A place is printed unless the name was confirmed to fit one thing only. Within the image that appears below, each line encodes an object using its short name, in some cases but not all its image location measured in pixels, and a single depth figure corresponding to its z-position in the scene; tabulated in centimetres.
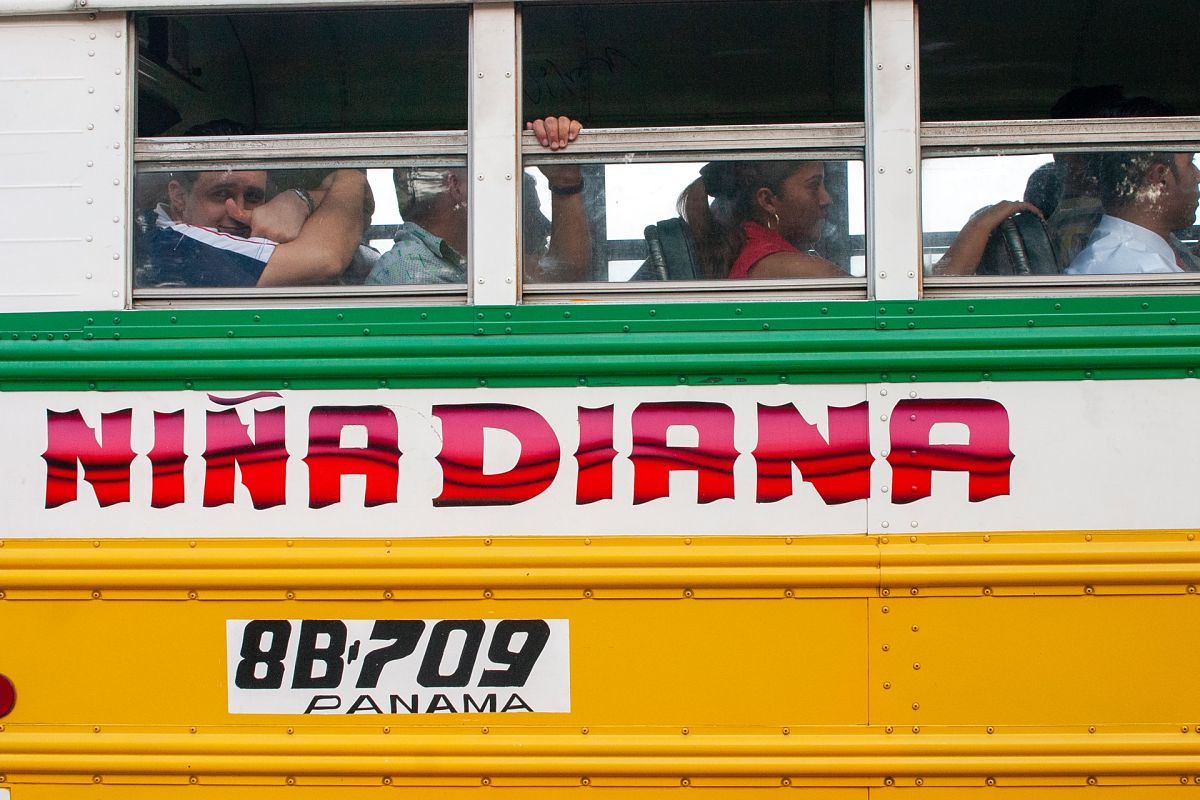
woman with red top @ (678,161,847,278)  410
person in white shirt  408
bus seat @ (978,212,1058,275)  410
